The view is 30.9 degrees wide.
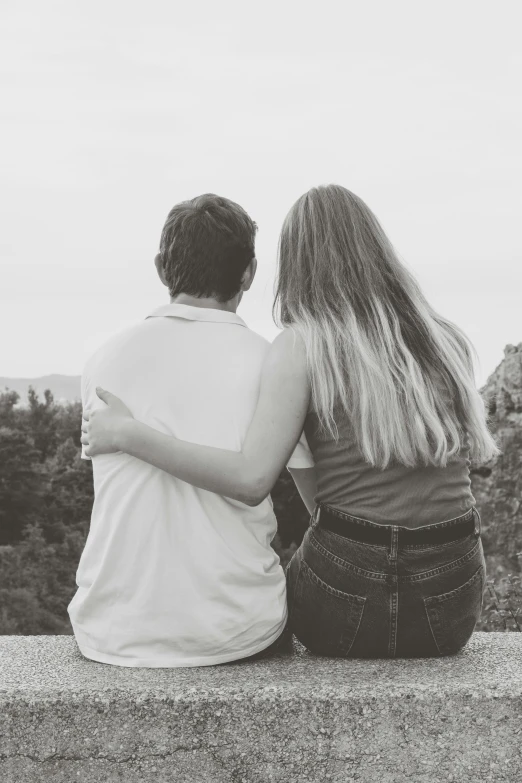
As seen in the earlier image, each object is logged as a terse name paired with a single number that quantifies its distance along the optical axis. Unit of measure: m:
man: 2.63
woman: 2.63
